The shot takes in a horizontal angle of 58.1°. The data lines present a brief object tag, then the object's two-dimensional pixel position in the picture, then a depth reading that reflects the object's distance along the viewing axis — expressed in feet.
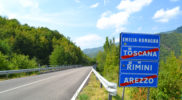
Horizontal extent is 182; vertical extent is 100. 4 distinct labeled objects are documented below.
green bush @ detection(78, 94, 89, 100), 22.27
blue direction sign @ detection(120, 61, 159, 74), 17.39
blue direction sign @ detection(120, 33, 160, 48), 17.20
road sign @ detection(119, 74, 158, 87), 17.39
